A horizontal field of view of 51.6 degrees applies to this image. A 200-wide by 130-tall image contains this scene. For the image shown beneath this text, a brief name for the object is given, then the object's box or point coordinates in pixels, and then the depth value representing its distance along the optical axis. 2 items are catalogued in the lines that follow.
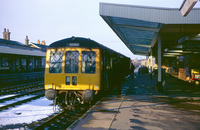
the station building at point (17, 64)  21.42
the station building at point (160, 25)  9.64
